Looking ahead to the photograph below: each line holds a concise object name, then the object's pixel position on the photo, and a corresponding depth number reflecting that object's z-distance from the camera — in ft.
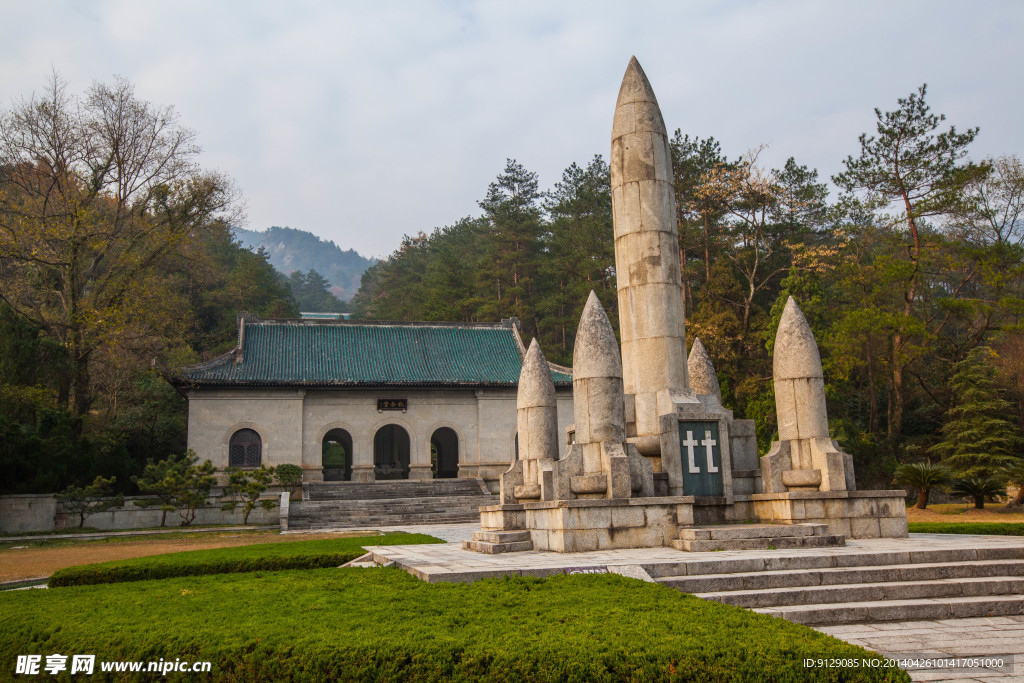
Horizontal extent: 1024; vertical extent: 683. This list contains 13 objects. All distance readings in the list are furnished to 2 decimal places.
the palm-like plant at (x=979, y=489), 68.13
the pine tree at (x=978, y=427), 80.23
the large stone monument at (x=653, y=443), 34.63
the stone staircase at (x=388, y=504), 79.41
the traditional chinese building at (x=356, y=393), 101.14
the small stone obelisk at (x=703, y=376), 44.09
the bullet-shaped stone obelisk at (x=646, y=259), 40.06
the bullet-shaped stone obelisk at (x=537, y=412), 39.88
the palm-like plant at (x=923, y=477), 68.39
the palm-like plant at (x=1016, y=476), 67.62
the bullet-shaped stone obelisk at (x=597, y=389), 36.60
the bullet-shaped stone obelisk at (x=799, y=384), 38.40
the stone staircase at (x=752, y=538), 32.07
